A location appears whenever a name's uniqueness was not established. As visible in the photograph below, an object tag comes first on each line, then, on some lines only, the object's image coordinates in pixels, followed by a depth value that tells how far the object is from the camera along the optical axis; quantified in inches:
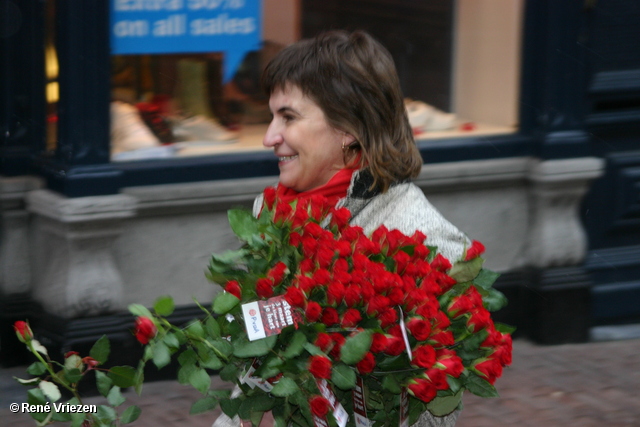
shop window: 354.0
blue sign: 344.8
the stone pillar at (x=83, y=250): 321.8
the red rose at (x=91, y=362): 130.3
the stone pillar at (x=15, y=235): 348.1
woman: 162.3
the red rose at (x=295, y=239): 124.5
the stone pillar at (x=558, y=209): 398.6
